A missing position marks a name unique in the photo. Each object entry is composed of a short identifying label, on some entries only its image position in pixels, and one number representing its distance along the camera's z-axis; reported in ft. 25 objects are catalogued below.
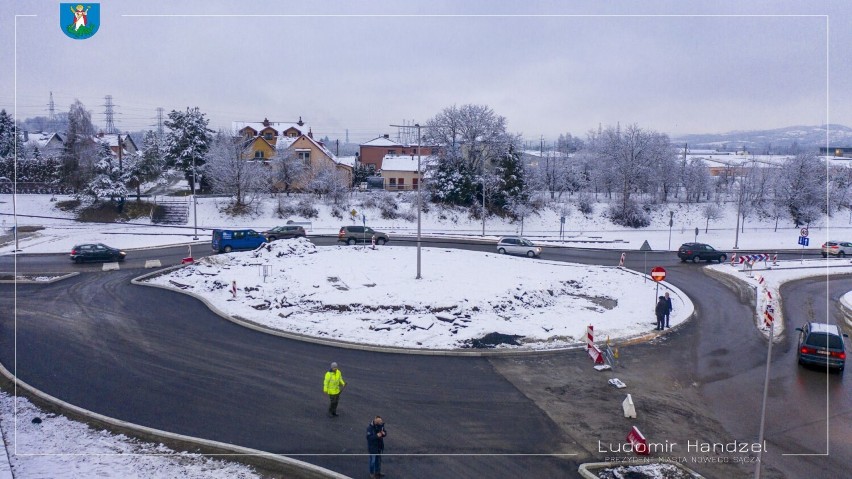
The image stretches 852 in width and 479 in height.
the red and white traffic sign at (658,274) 74.79
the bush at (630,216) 197.26
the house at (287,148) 207.62
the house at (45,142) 249.49
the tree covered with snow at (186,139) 192.85
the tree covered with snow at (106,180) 166.50
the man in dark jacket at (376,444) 36.01
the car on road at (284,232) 134.51
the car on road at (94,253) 108.17
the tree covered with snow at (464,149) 196.24
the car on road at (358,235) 134.72
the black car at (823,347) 56.24
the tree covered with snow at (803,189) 207.00
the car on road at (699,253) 124.77
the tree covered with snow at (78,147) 179.01
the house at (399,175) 225.97
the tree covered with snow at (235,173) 179.32
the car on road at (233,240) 120.47
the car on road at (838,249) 143.95
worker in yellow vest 43.37
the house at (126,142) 237.57
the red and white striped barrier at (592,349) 57.21
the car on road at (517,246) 124.98
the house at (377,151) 288.71
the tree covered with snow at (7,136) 209.71
